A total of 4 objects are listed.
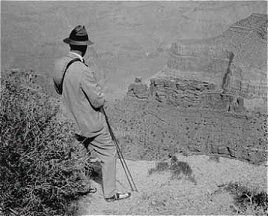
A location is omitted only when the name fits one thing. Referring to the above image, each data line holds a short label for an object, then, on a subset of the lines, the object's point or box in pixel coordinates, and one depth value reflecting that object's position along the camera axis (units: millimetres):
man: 4383
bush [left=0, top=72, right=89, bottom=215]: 4215
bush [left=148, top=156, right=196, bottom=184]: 6266
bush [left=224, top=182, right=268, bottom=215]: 4934
